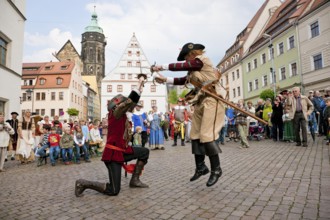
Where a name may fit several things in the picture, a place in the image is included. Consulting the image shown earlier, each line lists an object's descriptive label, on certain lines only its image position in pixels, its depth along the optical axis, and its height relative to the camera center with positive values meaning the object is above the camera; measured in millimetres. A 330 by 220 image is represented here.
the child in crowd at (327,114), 9207 +387
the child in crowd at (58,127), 9531 +125
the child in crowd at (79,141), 8803 -397
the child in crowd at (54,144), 8773 -465
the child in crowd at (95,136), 9875 -250
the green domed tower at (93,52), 86125 +26356
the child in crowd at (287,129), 11134 -180
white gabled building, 48312 +8906
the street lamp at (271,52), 31950 +9234
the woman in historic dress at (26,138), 9406 -273
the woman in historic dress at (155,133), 11602 -233
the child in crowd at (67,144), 8748 -481
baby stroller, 13477 -229
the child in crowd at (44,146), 8764 -545
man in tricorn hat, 3994 +267
